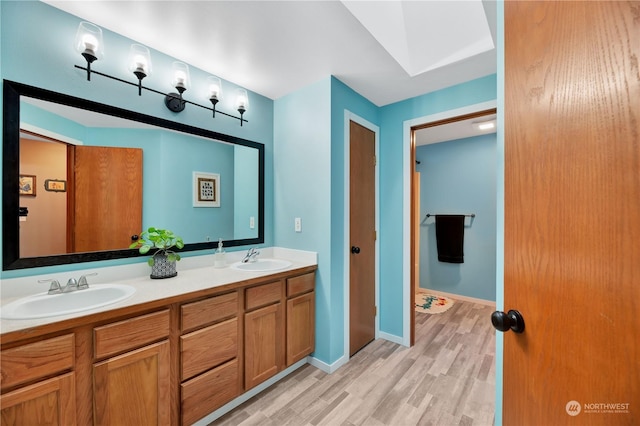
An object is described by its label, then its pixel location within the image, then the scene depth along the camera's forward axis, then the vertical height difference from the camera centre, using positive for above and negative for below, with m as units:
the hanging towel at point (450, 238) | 3.75 -0.37
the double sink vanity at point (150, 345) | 1.00 -0.68
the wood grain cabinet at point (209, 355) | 1.41 -0.86
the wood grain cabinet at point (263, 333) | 1.70 -0.86
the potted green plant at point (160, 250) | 1.64 -0.26
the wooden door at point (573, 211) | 0.49 +0.01
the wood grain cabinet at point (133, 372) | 1.14 -0.78
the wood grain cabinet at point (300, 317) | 1.97 -0.85
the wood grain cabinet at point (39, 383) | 0.94 -0.68
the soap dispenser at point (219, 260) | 1.98 -0.38
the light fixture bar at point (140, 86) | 1.44 +0.82
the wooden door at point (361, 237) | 2.33 -0.24
